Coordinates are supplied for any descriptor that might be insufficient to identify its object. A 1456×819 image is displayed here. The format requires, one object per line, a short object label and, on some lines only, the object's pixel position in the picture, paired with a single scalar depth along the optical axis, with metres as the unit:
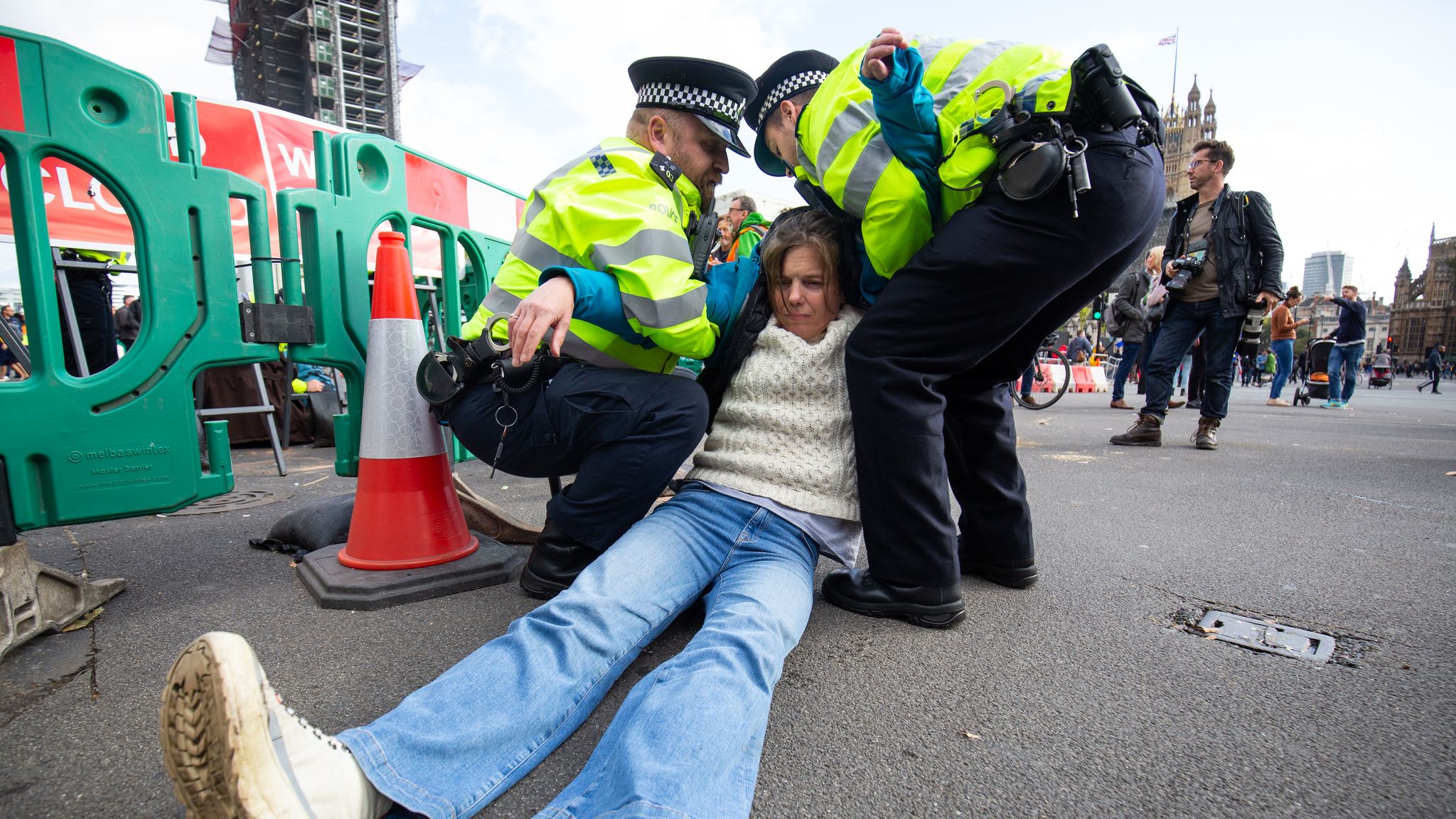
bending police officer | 1.53
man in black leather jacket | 4.64
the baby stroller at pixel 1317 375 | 11.01
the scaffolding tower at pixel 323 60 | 66.69
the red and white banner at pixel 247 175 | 3.22
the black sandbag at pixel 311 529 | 2.33
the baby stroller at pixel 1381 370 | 22.88
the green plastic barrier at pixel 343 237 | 2.26
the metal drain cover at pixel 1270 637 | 1.57
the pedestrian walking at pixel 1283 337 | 10.20
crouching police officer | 1.72
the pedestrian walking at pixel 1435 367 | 20.20
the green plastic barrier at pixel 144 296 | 1.70
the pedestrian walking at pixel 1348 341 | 10.19
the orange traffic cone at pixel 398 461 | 2.02
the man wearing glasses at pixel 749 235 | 2.30
